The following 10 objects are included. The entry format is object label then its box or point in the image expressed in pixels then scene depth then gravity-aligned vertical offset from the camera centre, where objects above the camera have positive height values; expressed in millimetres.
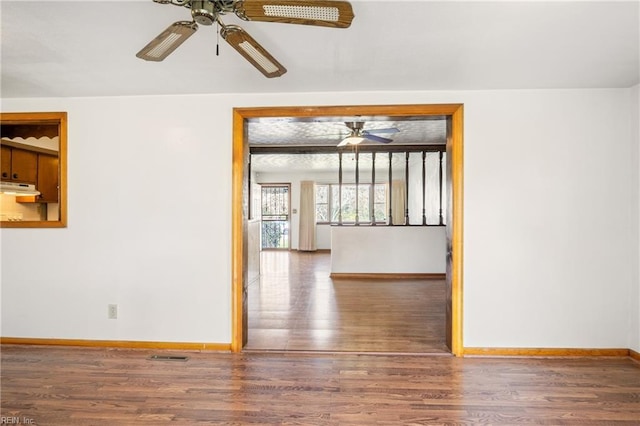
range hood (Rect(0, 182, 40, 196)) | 3462 +252
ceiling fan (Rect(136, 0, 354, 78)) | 1252 +779
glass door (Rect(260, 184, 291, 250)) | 9969 -129
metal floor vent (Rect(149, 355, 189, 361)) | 2658 -1182
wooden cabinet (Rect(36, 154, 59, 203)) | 4246 +433
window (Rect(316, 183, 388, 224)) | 9531 +282
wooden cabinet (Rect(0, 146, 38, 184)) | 3747 +549
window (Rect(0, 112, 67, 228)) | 2906 +502
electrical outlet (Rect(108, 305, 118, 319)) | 2879 -873
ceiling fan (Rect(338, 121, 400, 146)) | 4417 +1077
